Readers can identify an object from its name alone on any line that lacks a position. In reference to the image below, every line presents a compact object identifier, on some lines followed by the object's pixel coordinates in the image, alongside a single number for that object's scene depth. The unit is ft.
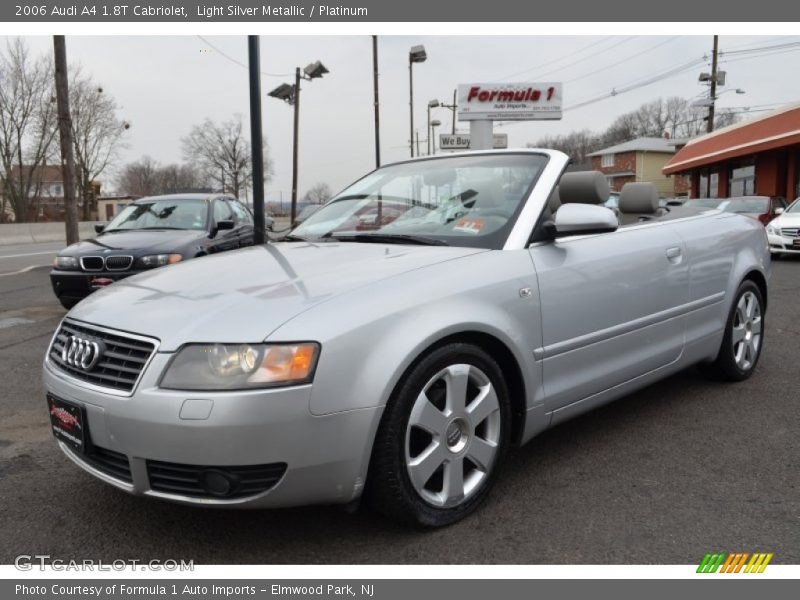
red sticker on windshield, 10.07
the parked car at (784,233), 44.73
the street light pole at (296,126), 76.00
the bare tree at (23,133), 141.49
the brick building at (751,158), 72.02
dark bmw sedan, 23.57
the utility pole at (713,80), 112.98
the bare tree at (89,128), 159.02
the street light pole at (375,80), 69.31
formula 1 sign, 83.71
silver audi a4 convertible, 7.09
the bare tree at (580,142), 249.55
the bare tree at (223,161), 213.66
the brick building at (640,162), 215.31
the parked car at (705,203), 55.52
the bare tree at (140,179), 265.95
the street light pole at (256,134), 27.37
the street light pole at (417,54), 84.64
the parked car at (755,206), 52.90
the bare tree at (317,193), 255.00
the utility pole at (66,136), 42.57
